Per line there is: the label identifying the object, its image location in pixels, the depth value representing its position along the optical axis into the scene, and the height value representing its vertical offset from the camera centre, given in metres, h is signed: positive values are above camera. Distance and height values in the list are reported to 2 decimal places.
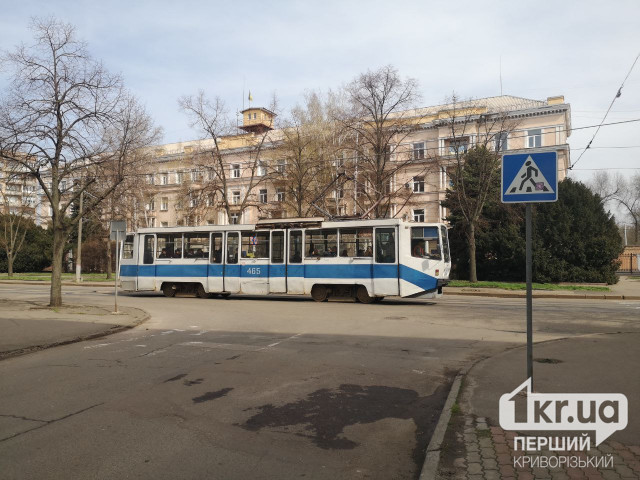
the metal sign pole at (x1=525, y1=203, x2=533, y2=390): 5.61 -0.50
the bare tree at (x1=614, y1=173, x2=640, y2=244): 72.00 +8.55
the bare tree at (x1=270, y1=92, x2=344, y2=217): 36.25 +7.63
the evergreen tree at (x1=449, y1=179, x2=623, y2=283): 30.81 +1.06
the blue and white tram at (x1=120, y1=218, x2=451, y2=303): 18.77 -0.09
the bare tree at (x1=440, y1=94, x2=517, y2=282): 30.97 +5.32
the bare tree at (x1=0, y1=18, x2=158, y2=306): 14.96 +3.35
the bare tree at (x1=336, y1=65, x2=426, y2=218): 32.00 +8.34
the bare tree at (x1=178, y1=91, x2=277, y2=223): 35.31 +7.45
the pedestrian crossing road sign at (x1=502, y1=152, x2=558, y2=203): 5.72 +0.91
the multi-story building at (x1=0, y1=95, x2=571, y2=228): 36.53 +8.07
